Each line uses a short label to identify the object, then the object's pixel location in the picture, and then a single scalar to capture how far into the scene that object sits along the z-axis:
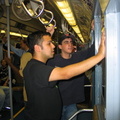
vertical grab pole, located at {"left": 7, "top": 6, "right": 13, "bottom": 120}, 2.92
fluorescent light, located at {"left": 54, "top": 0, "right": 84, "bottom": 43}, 2.57
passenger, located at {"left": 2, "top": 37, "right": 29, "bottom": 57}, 3.70
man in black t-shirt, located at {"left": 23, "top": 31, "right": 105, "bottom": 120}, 1.22
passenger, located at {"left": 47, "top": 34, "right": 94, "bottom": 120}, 2.21
